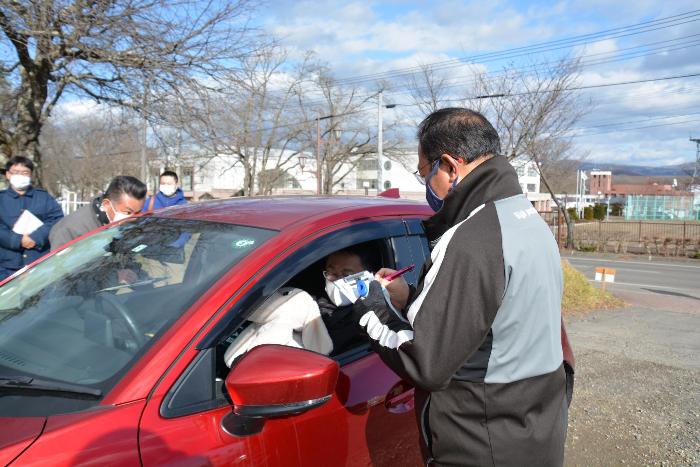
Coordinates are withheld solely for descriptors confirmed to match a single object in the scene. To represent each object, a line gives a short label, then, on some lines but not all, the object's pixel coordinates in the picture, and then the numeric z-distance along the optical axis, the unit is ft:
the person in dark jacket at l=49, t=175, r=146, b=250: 13.69
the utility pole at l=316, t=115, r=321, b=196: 109.40
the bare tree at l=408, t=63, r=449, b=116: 67.60
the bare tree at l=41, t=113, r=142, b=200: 112.68
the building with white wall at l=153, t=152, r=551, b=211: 121.29
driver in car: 7.55
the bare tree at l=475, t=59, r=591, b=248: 62.49
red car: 4.94
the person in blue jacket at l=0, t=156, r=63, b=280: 15.30
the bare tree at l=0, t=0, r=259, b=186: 22.88
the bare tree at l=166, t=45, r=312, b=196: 28.99
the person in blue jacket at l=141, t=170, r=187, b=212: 20.45
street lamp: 92.35
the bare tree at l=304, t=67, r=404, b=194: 116.26
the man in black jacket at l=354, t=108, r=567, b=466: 5.35
